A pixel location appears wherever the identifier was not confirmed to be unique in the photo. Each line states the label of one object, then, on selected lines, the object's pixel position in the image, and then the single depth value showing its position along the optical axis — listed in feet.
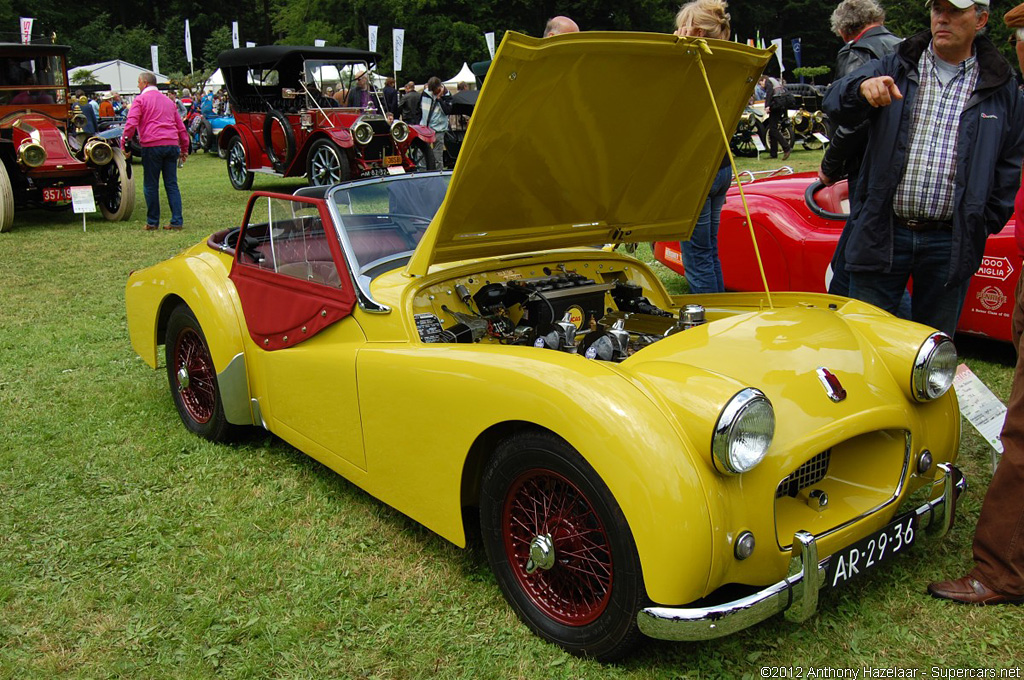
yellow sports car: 7.39
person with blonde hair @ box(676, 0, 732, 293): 16.21
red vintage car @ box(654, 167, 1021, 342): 15.94
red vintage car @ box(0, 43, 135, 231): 35.68
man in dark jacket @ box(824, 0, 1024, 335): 10.87
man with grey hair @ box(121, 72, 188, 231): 34.30
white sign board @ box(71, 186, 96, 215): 35.14
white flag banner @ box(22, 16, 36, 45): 64.08
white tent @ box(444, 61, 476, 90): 102.11
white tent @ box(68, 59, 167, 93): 120.78
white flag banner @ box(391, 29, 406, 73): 77.30
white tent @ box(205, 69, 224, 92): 115.96
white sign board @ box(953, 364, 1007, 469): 10.33
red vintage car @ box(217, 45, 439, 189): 43.62
